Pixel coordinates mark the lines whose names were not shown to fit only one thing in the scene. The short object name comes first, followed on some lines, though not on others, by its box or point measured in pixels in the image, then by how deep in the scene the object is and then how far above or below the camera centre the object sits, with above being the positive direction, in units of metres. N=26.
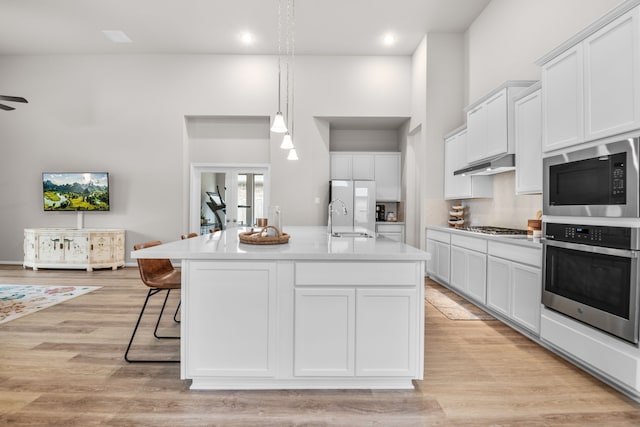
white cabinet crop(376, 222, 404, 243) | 6.98 -0.33
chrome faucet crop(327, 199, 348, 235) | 3.48 -0.16
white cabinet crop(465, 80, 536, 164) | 3.80 +1.01
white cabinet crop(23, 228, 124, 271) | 6.12 -0.66
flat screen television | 6.61 +0.35
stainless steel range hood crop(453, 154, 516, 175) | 3.77 +0.51
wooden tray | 2.40 -0.19
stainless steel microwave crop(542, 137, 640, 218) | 2.03 +0.20
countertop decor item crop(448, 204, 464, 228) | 5.24 -0.06
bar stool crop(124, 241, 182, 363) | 2.59 -0.52
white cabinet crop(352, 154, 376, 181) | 7.16 +0.87
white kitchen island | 2.09 -0.62
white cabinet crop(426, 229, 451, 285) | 4.81 -0.59
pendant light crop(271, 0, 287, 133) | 3.11 +0.74
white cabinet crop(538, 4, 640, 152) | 2.04 +0.83
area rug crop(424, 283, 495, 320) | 3.69 -1.05
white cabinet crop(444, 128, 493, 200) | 4.81 +0.48
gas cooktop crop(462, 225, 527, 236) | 3.65 -0.20
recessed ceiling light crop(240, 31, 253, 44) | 5.89 +2.85
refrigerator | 6.59 +0.19
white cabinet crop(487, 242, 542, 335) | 2.89 -0.61
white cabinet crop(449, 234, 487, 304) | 3.78 -0.61
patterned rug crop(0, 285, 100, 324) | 3.71 -1.04
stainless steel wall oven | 2.02 -0.39
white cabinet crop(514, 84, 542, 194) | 3.29 +0.68
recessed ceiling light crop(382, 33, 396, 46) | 5.89 +2.85
